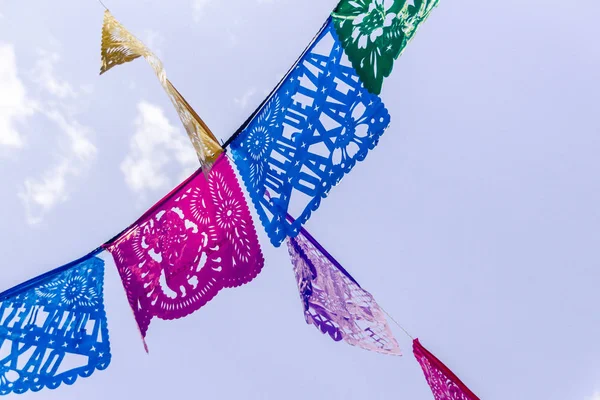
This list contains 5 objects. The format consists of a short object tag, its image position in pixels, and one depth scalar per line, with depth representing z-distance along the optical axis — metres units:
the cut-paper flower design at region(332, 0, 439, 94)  3.69
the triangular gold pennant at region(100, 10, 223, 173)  3.61
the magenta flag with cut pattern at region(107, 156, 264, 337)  4.39
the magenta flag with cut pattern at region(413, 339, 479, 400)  4.40
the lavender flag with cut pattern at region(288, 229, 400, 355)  4.27
